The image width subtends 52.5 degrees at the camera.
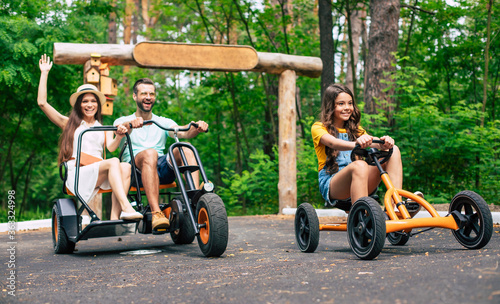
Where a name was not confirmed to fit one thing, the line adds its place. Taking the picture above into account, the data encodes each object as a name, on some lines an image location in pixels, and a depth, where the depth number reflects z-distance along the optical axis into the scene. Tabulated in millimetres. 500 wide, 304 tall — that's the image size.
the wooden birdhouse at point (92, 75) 7309
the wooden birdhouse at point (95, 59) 7336
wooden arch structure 7480
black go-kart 3781
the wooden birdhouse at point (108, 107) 7173
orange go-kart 3213
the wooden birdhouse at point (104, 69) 7426
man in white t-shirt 4387
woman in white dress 4344
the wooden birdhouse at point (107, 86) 7438
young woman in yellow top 3852
